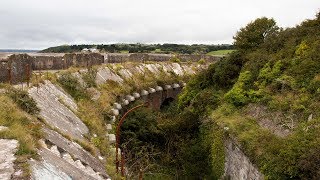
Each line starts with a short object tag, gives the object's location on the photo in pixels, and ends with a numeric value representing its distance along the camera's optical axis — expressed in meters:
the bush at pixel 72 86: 10.34
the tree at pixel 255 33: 16.23
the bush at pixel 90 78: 11.90
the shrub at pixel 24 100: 6.36
